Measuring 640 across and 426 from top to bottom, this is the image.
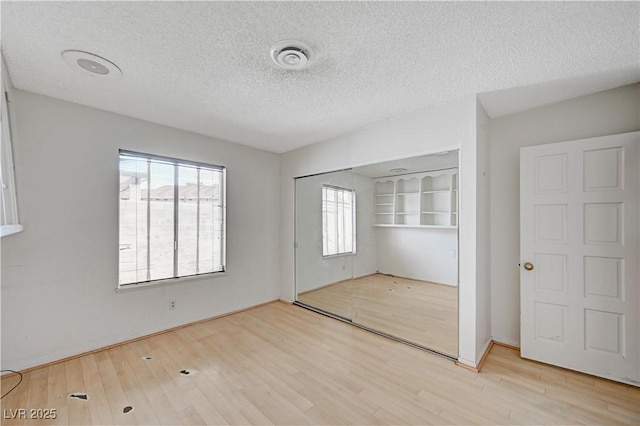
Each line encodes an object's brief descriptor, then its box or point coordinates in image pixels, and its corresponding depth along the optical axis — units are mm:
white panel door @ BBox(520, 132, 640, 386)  2201
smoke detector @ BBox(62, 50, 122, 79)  1862
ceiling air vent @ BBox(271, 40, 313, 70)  1741
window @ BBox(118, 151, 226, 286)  3031
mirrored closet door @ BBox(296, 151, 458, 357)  2941
